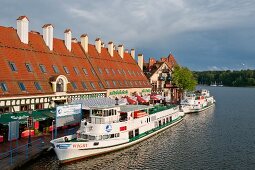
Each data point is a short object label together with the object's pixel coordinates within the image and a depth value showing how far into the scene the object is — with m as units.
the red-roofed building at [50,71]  44.47
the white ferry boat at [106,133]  36.50
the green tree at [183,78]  98.07
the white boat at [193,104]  85.00
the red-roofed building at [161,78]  98.71
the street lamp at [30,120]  41.37
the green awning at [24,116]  38.12
